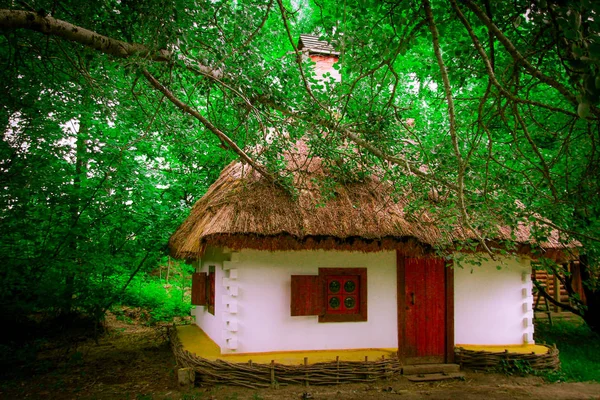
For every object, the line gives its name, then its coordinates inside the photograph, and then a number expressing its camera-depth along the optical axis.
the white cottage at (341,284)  6.28
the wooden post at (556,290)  11.99
